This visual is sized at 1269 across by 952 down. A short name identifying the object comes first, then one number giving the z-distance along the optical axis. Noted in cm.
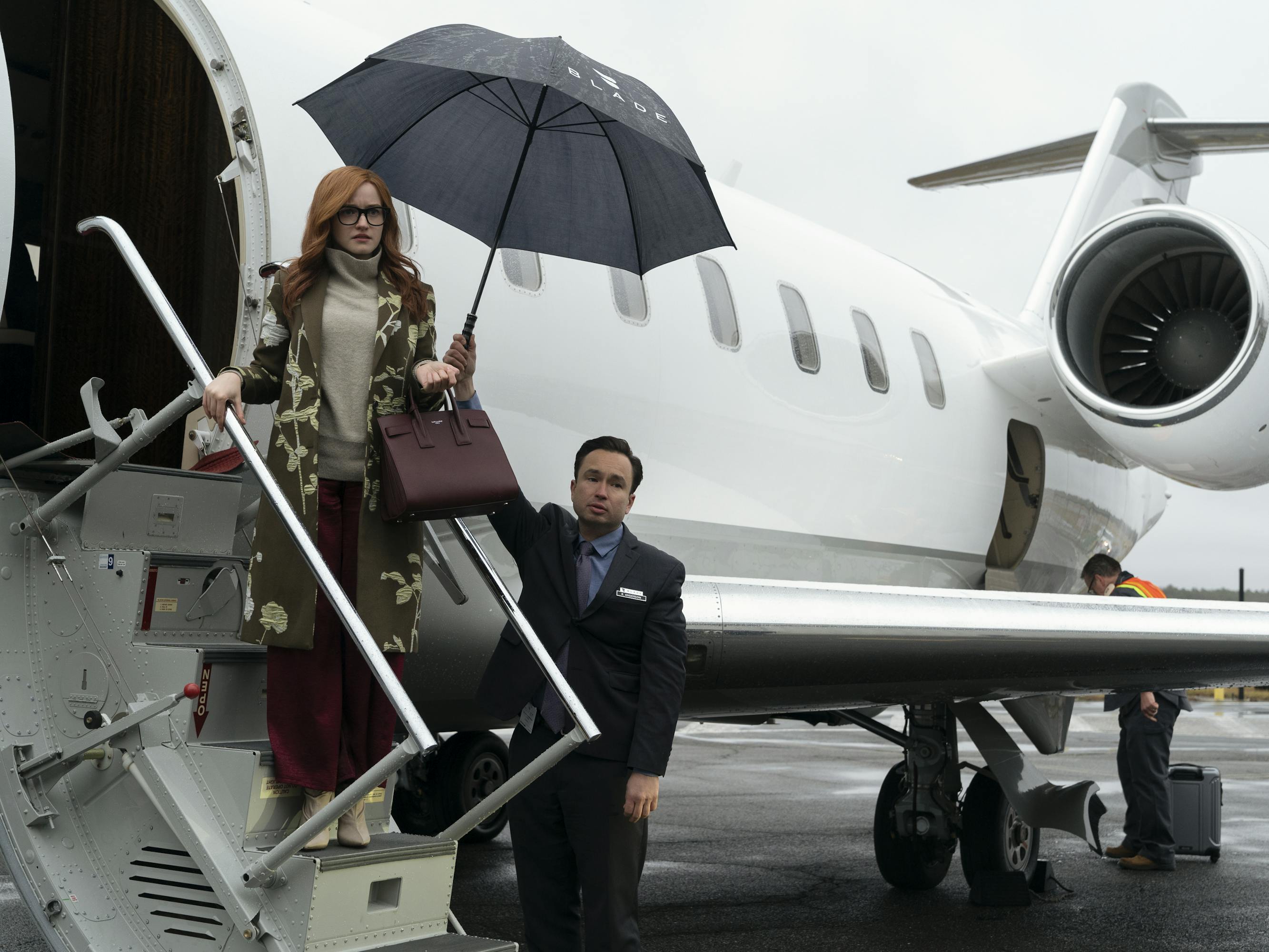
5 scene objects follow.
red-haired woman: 336
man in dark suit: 385
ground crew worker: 926
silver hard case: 961
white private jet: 354
